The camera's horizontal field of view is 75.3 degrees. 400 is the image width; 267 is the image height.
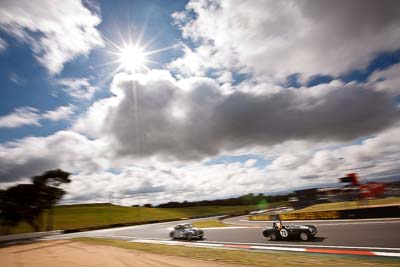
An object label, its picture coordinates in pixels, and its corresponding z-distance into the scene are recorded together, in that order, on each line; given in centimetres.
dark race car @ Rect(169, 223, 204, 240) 2101
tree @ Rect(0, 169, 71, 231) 3853
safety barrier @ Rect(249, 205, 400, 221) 2234
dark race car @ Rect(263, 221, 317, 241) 1523
